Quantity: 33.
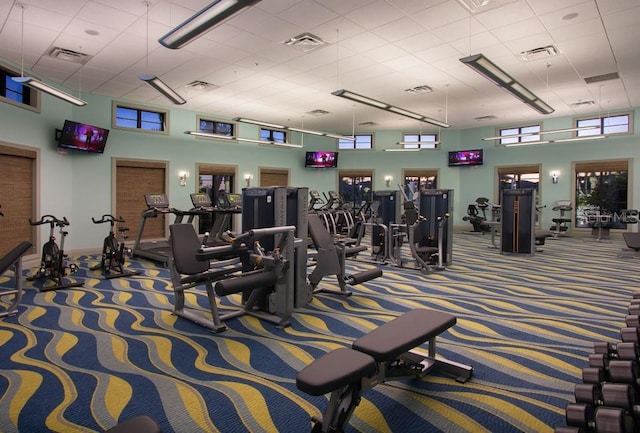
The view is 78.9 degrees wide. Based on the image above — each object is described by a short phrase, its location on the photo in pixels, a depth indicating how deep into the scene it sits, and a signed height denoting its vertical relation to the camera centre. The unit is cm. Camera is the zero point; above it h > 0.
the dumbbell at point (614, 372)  177 -79
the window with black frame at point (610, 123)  1102 +239
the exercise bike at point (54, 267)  543 -94
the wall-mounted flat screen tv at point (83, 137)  779 +133
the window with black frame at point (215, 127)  1108 +222
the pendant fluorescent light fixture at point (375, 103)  643 +181
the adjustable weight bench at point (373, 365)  174 -79
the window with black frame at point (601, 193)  1117 +37
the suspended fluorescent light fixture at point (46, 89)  515 +160
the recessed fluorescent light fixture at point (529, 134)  881 +176
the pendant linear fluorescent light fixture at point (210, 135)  892 +158
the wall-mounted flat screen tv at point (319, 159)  1330 +150
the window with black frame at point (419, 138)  1374 +241
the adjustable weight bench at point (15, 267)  389 -68
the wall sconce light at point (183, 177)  1039 +66
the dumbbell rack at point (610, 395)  143 -82
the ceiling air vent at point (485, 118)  1173 +266
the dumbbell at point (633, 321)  243 -74
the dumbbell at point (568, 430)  154 -90
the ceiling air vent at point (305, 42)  594 +253
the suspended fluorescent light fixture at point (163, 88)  507 +159
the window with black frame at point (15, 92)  674 +197
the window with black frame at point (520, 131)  1266 +245
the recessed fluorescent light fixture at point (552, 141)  1006 +176
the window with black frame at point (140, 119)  942 +208
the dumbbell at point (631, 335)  222 -75
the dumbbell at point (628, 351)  198 -75
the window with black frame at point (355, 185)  1404 +66
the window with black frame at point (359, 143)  1418 +221
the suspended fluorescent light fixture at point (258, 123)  805 +170
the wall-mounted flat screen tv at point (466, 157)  1326 +162
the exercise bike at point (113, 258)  623 -92
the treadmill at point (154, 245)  711 -83
